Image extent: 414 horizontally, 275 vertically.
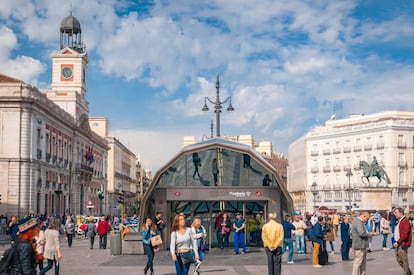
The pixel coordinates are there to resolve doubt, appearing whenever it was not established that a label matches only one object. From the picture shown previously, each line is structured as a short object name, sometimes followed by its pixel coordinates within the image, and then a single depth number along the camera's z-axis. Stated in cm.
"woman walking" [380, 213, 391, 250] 2657
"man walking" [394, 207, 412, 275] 1520
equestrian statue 6052
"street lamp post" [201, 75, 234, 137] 3554
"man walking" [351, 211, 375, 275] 1481
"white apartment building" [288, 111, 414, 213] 8812
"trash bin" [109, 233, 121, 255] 2486
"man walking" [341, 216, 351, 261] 2228
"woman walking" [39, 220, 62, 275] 1484
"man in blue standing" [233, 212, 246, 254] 2394
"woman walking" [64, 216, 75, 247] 3194
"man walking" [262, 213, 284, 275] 1482
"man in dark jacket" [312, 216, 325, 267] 2000
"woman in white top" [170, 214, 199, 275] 1326
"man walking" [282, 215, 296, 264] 2105
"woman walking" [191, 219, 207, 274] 1589
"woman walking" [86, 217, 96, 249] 3056
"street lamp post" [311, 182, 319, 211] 10106
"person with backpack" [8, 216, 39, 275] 989
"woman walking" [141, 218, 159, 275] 1692
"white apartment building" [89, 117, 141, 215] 11175
